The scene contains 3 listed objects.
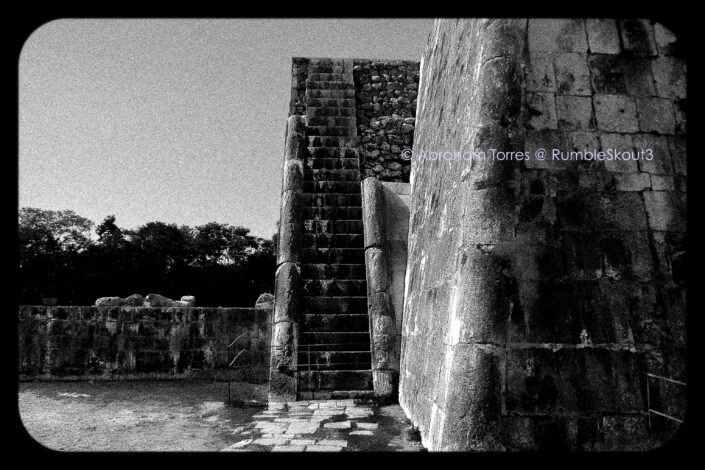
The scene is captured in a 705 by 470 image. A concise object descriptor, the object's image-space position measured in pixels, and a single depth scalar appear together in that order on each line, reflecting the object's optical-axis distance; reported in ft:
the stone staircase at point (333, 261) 21.18
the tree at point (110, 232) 108.06
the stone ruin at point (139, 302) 33.73
